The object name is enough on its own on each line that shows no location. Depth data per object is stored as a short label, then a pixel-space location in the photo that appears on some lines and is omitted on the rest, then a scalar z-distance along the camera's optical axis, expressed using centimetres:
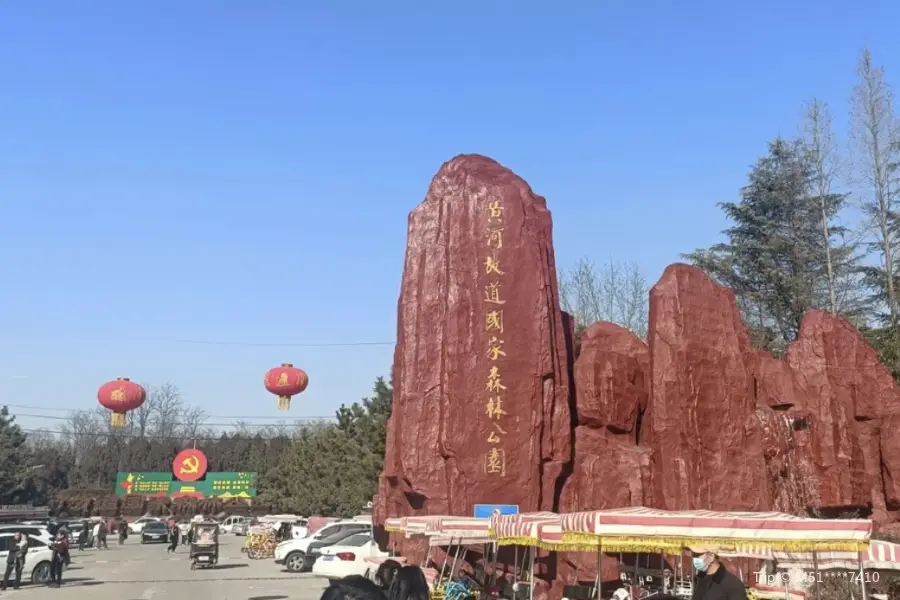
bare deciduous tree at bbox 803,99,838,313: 3372
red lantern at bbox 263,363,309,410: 3762
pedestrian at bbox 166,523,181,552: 3812
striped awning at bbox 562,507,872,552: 799
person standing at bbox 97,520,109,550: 4225
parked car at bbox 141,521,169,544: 4762
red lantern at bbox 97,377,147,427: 3800
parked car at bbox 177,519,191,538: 4775
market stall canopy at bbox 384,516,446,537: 1464
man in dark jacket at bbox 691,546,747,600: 749
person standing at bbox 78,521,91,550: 4053
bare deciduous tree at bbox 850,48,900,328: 3303
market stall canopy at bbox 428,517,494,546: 1403
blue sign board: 1784
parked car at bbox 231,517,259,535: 5612
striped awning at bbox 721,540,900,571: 907
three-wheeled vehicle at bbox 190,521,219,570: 2669
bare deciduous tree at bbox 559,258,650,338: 4262
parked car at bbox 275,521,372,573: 2649
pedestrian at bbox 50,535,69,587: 2239
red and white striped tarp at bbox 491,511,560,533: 1138
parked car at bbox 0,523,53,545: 2530
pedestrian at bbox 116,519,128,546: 4706
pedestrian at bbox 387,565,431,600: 819
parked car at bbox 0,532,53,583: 2380
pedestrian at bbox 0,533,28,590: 2184
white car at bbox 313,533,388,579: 1964
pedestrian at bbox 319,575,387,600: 497
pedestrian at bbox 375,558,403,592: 1143
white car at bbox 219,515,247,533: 5772
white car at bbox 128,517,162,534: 5368
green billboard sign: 6525
